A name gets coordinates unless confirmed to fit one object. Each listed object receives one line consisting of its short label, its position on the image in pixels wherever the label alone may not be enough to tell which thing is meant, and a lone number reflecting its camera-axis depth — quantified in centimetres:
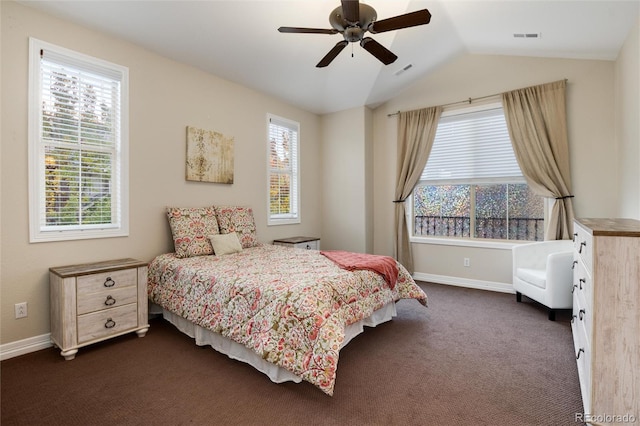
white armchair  302
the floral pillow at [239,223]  372
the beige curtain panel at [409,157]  466
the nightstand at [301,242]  441
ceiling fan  213
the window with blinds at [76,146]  251
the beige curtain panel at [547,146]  368
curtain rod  419
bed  189
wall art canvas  358
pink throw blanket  271
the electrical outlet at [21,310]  242
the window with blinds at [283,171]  467
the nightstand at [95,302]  233
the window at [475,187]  414
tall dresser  148
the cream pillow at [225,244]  335
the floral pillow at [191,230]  317
